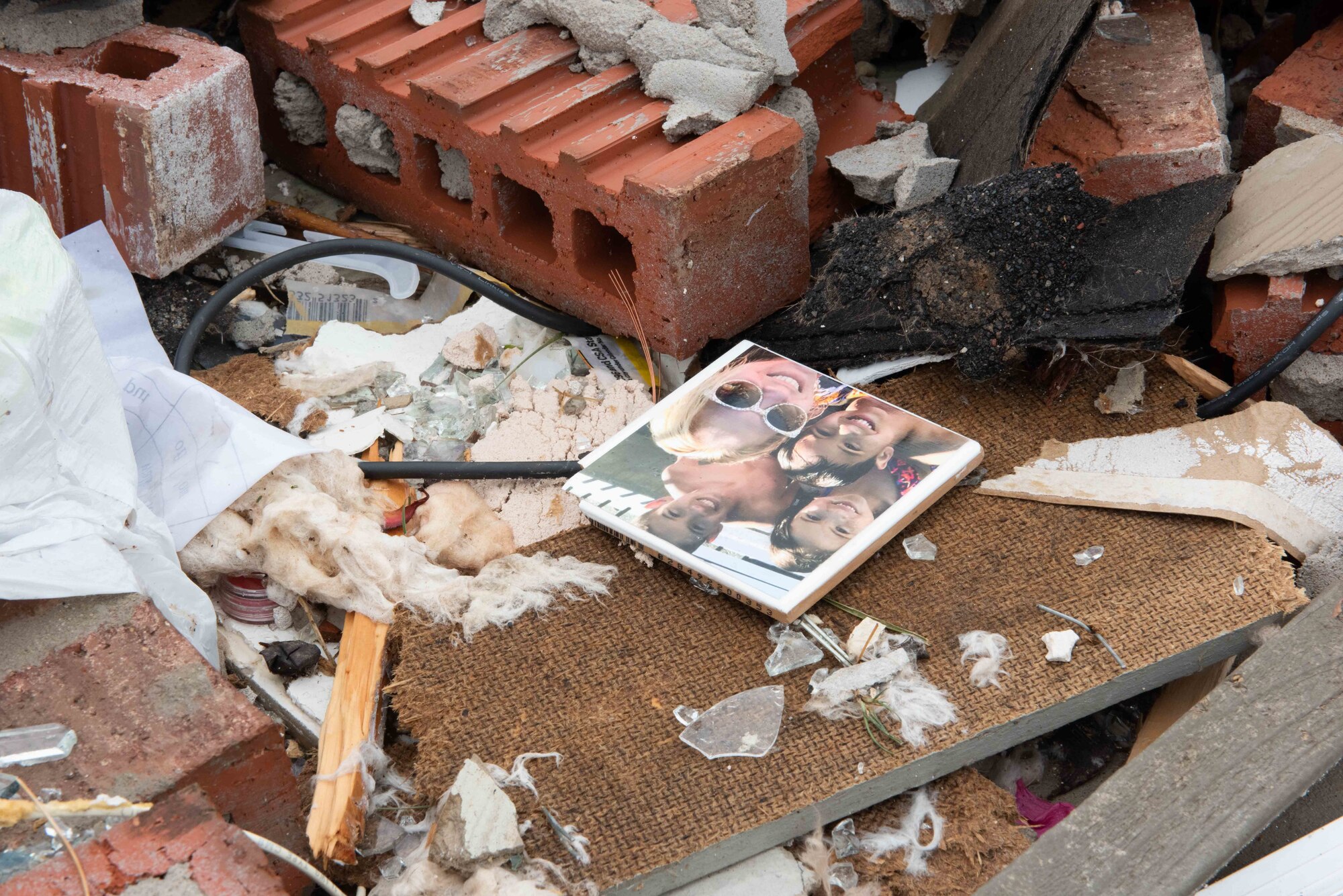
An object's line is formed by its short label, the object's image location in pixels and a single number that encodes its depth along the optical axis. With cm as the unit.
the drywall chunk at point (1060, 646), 206
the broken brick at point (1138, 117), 265
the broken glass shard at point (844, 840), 196
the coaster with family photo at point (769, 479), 221
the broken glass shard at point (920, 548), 228
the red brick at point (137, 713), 172
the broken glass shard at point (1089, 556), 223
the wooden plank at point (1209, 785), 173
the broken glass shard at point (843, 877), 193
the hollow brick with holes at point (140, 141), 261
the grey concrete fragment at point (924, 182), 275
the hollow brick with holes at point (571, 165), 250
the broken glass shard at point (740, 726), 198
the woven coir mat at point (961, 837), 193
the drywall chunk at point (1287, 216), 245
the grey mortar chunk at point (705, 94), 259
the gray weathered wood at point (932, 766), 189
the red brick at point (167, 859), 160
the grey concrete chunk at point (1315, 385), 252
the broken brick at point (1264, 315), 248
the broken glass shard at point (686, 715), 204
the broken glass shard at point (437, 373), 280
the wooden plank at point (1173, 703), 227
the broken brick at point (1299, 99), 291
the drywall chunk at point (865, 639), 211
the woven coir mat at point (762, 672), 191
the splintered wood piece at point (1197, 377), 257
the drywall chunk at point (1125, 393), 252
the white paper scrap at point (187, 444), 233
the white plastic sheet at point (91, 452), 196
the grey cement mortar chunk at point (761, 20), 272
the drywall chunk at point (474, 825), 181
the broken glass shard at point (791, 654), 210
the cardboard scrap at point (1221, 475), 227
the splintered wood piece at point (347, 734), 197
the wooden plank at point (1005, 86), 262
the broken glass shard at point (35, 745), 171
